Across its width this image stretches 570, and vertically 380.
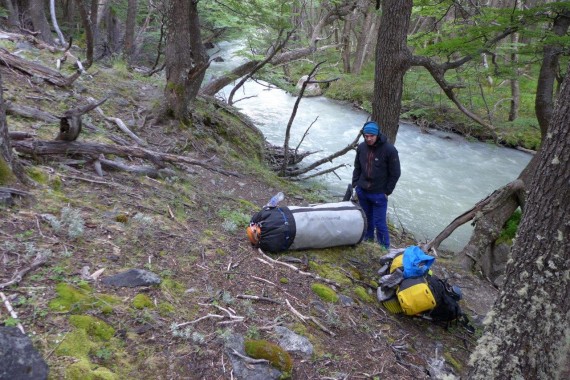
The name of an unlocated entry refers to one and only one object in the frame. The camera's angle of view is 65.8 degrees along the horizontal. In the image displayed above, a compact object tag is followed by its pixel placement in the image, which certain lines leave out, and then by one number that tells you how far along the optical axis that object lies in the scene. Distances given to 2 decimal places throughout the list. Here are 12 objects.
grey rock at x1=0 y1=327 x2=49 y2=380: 2.09
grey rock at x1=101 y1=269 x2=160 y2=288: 3.20
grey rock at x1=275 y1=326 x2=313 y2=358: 3.23
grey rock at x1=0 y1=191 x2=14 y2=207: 3.46
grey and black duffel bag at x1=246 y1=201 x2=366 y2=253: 4.65
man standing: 6.17
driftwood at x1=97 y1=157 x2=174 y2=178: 5.10
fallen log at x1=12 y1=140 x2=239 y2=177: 4.52
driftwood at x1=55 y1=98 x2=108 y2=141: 4.69
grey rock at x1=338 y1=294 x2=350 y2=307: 4.25
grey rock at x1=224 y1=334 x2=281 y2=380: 2.80
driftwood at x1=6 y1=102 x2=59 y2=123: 5.43
